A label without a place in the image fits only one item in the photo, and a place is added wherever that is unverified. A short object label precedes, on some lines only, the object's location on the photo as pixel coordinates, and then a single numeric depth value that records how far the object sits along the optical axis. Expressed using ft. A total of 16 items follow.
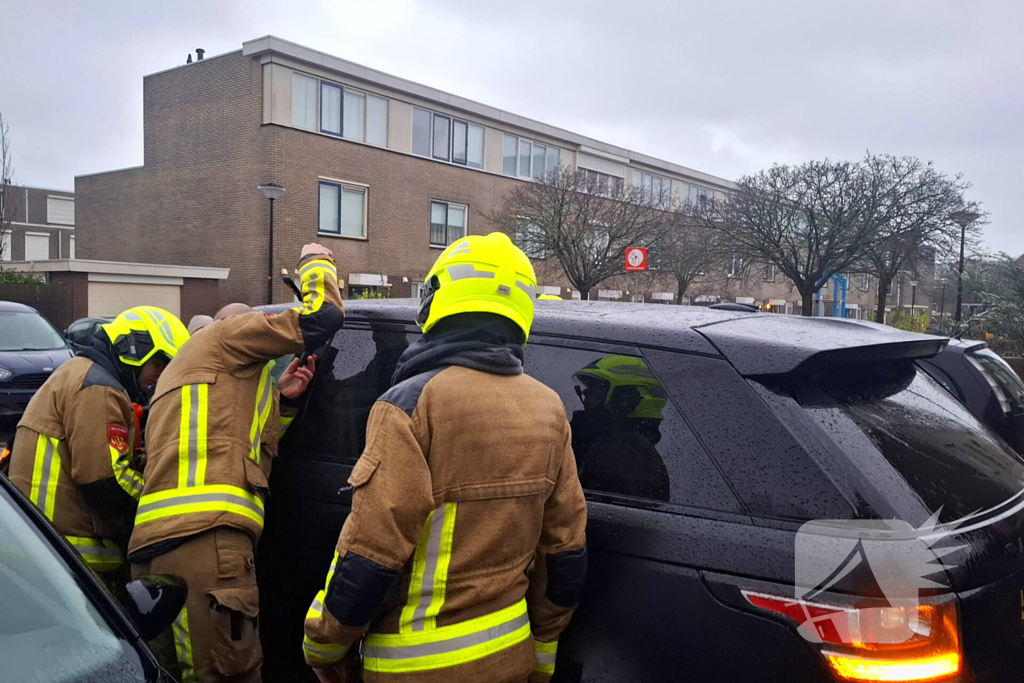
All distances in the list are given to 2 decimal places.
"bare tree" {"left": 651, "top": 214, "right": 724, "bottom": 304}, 71.15
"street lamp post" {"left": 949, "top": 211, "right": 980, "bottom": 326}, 59.00
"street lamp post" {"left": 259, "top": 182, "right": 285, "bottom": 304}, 61.93
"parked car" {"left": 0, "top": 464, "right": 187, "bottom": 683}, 5.37
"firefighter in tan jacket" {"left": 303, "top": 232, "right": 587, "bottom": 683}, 5.97
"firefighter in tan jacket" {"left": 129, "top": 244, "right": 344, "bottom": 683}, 8.52
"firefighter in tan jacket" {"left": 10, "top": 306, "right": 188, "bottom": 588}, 9.41
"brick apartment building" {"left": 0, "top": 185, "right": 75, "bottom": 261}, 171.94
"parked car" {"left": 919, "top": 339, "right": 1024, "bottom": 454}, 16.60
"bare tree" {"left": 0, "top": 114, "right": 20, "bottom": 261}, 73.77
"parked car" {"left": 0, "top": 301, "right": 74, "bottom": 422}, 33.73
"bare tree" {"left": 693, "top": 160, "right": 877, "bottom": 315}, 61.98
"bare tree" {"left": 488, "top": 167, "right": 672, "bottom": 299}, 75.46
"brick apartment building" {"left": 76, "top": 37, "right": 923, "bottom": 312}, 79.20
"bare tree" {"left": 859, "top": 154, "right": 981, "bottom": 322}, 59.31
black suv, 5.84
